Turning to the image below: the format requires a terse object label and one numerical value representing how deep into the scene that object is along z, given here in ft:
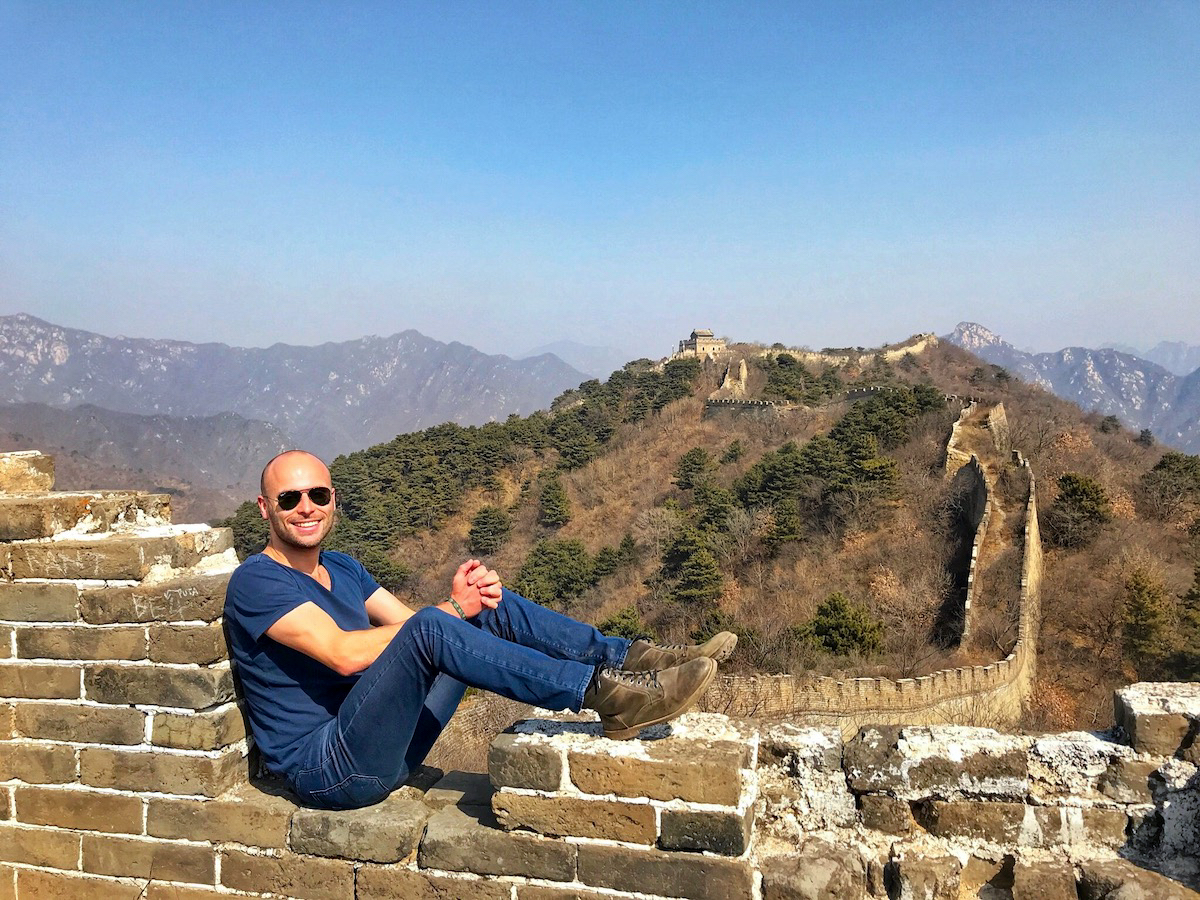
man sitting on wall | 7.13
